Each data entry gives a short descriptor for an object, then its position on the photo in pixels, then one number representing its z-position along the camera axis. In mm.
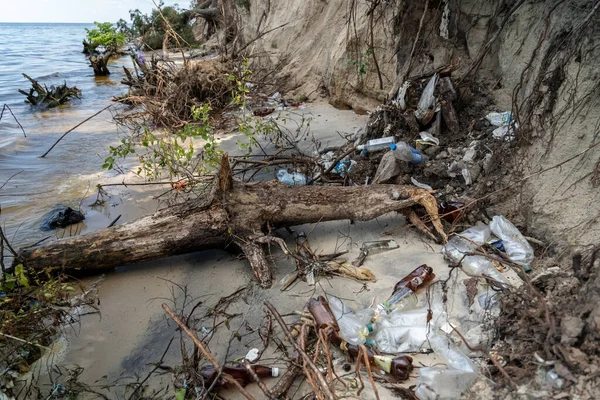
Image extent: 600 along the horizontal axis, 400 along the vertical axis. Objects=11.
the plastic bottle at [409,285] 2494
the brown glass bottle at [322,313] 2311
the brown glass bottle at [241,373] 2119
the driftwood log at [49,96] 9164
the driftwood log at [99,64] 13352
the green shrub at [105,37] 16531
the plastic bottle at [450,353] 1918
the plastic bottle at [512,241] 2672
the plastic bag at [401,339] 2197
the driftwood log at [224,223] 3066
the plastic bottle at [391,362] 1983
